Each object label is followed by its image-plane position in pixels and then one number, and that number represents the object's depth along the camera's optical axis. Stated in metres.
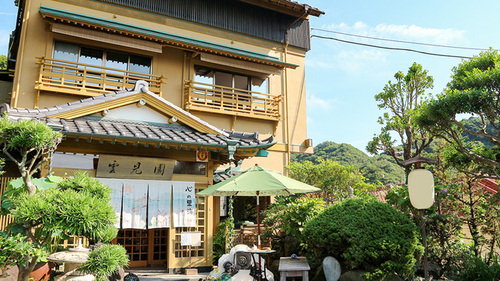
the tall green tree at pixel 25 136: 4.54
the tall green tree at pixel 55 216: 4.05
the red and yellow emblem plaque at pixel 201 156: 9.73
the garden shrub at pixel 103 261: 4.28
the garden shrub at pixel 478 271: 7.11
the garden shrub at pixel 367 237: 6.89
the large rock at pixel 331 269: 7.55
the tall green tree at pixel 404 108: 14.82
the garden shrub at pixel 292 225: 9.49
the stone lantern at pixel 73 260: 4.90
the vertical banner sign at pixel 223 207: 14.89
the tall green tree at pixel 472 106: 7.98
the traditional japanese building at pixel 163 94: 8.80
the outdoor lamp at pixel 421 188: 7.34
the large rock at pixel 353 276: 7.25
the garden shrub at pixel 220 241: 10.46
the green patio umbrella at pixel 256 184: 7.58
